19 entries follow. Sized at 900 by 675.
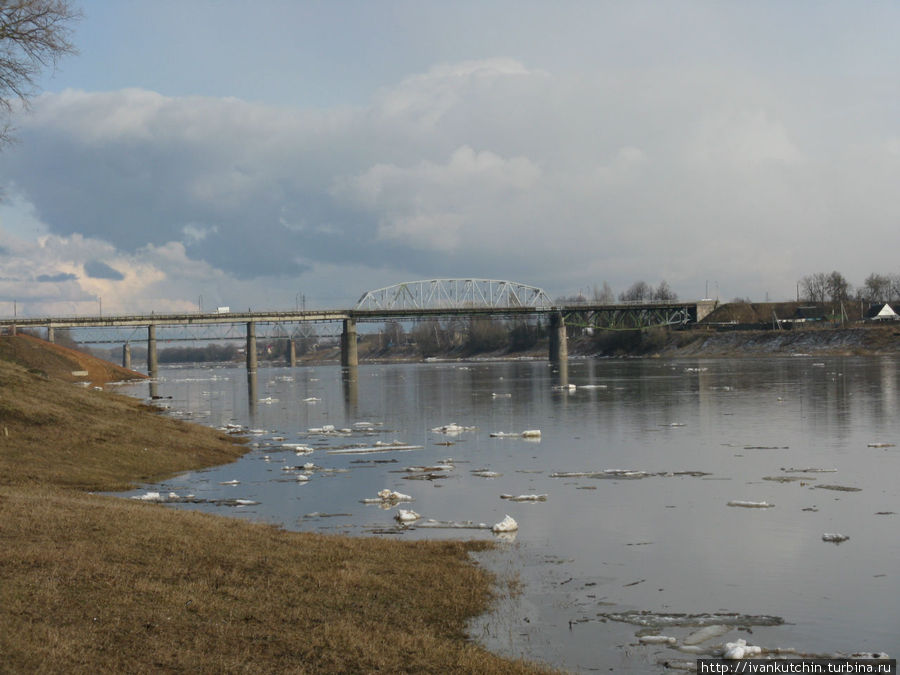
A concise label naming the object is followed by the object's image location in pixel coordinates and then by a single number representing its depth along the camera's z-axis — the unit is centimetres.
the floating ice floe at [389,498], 2653
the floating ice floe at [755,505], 2414
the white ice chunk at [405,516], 2330
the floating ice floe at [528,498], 2622
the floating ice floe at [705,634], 1368
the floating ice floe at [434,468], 3352
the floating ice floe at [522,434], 4481
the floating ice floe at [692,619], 1452
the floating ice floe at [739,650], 1281
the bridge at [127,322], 18311
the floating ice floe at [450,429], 4881
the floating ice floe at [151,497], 2579
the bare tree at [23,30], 3089
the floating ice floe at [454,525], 2250
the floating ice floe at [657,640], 1370
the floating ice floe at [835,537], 2003
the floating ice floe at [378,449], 4065
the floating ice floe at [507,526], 2183
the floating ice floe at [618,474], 3056
